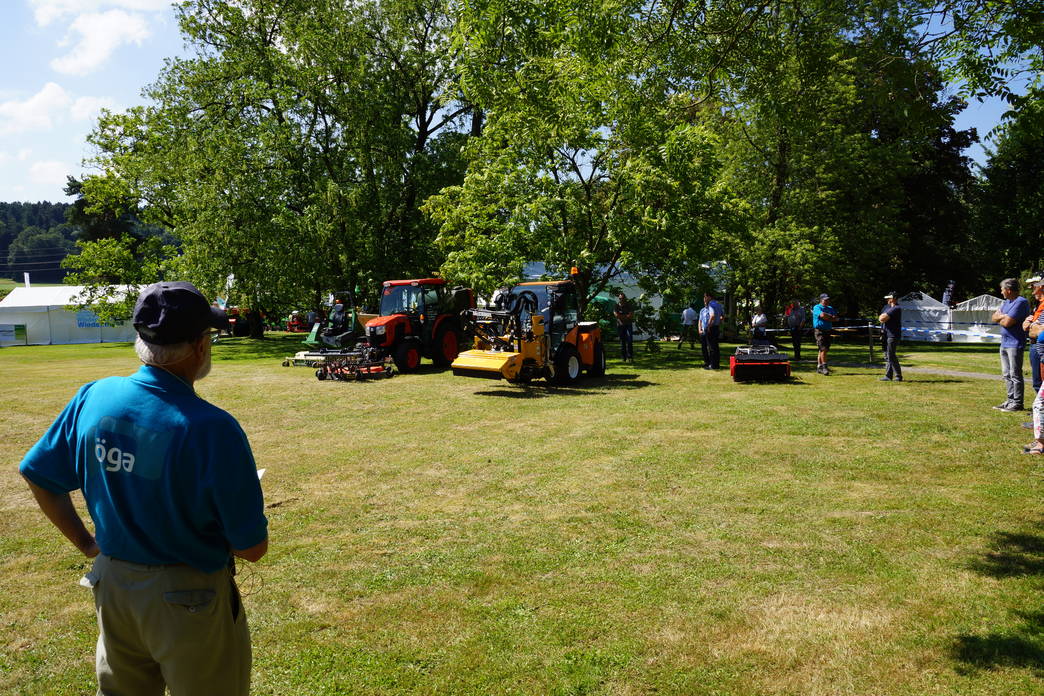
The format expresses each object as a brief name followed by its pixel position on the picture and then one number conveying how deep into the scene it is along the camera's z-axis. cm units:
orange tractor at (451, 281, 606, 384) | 1295
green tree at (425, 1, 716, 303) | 1852
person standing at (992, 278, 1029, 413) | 973
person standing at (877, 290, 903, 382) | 1332
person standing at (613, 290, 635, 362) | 1916
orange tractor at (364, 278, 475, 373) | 1680
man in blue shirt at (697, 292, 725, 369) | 1615
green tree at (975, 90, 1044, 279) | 3125
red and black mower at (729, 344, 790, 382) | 1440
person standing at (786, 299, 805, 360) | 1956
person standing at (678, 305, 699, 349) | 2609
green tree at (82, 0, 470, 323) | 2469
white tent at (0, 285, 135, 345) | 3450
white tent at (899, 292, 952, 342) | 3116
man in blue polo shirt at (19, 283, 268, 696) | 197
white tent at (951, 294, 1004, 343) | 2906
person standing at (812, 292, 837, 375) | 1516
